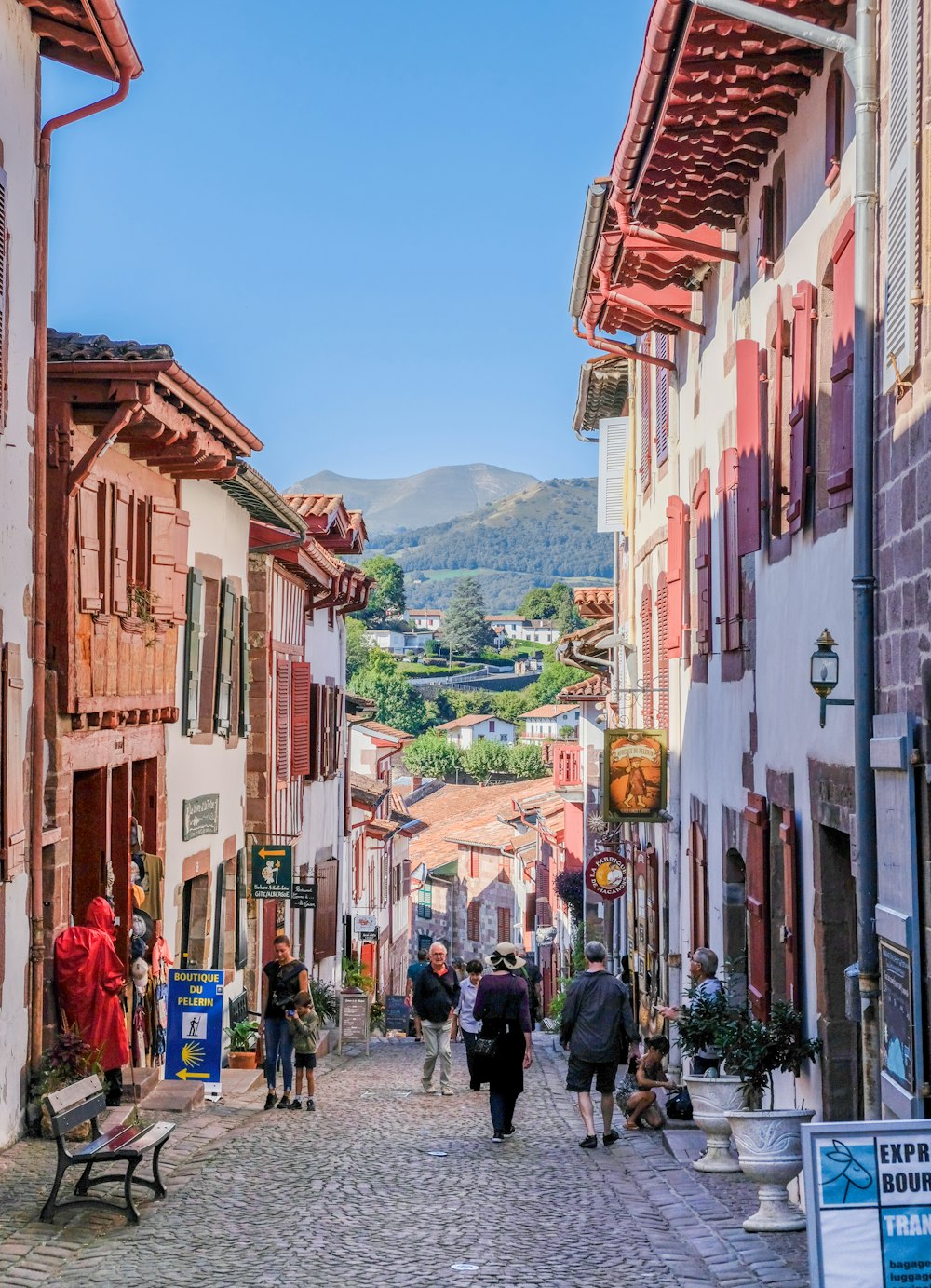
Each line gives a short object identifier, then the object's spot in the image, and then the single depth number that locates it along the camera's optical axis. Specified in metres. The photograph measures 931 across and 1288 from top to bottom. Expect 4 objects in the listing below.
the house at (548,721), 155.62
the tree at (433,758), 124.44
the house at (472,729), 162.25
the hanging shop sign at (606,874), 25.98
